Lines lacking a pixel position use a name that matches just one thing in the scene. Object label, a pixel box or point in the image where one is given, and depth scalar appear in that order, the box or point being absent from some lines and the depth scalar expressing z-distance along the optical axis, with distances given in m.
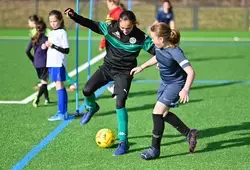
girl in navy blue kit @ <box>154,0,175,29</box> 30.89
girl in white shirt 15.90
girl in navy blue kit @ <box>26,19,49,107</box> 18.46
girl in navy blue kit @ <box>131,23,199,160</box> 12.20
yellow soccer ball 13.32
